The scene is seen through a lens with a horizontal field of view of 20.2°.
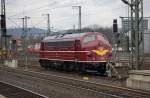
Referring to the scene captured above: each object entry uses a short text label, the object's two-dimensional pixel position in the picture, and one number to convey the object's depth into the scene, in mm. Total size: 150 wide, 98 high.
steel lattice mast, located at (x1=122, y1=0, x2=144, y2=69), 25875
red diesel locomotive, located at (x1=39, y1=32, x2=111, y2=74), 30580
